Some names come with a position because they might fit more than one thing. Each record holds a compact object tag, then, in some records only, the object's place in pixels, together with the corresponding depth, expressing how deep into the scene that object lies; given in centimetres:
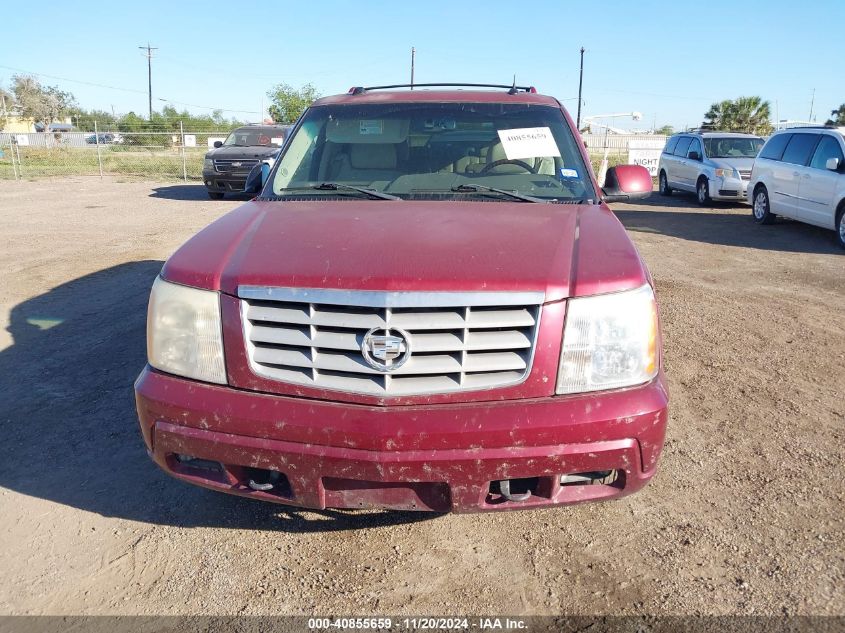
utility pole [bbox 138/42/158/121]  6412
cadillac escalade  242
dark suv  1614
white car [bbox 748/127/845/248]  1054
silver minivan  1555
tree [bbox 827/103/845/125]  4141
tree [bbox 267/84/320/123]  4491
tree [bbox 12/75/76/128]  6962
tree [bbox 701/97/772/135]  3778
